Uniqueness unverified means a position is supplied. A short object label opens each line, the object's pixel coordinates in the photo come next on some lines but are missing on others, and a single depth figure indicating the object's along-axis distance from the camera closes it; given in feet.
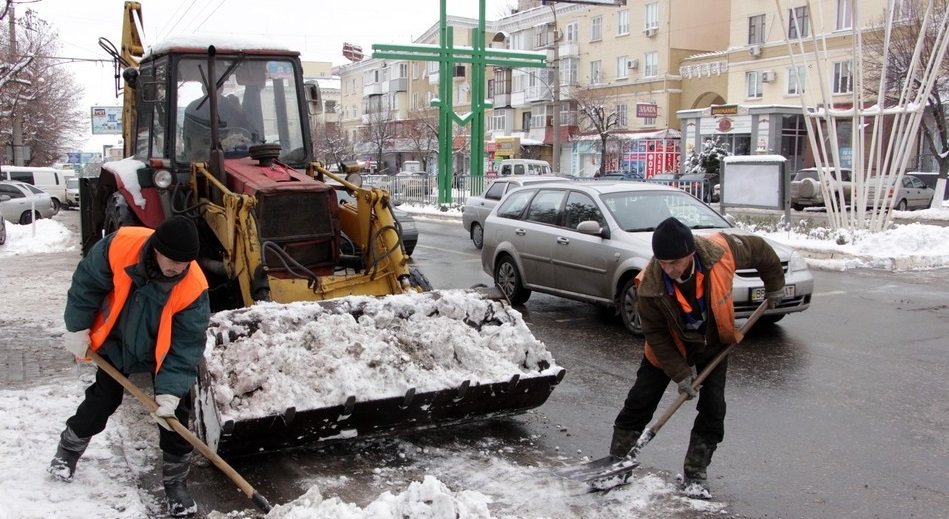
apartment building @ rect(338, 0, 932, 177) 130.21
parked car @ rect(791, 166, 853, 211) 99.96
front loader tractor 16.90
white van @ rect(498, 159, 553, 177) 111.65
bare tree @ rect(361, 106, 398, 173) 216.74
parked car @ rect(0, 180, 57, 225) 84.64
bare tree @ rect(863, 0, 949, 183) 91.44
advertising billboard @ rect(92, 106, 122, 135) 160.86
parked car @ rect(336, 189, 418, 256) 50.76
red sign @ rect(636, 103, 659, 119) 158.51
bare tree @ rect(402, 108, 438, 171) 204.98
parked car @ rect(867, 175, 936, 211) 100.53
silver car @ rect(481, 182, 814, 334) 29.78
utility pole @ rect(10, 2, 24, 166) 112.27
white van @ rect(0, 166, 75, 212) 112.47
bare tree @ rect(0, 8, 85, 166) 91.09
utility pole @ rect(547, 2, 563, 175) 103.85
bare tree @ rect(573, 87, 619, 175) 156.04
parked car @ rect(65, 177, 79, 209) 127.65
